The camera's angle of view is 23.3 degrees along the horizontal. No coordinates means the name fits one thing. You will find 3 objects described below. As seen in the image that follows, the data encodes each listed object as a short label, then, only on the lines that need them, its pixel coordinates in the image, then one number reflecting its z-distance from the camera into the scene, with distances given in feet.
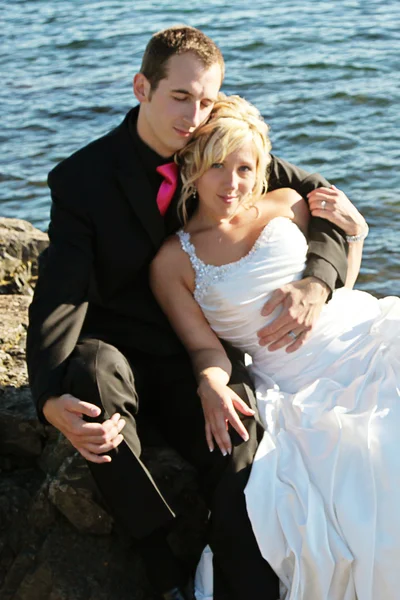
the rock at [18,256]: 19.11
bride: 10.45
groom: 11.60
